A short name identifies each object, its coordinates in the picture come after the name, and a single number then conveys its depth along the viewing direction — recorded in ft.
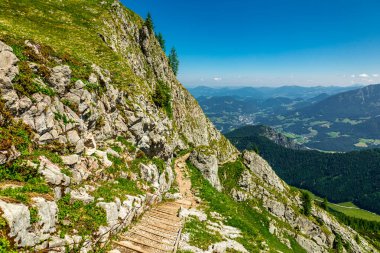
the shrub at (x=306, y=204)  314.55
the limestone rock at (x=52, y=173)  60.05
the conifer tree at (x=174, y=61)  447.01
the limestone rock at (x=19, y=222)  41.70
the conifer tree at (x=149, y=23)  286.66
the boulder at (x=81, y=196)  63.72
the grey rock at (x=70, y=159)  71.81
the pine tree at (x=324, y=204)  444.55
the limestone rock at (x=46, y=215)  48.42
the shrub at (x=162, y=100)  174.50
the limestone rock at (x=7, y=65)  67.92
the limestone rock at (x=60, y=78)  86.63
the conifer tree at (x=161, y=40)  396.16
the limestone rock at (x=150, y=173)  103.50
